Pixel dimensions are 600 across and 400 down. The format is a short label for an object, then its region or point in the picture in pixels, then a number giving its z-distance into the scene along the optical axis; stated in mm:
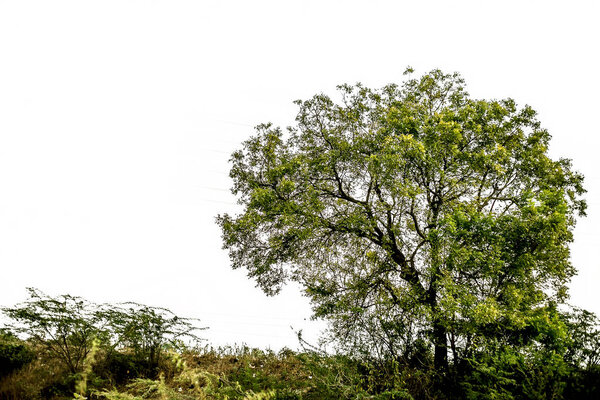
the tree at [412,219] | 7984
